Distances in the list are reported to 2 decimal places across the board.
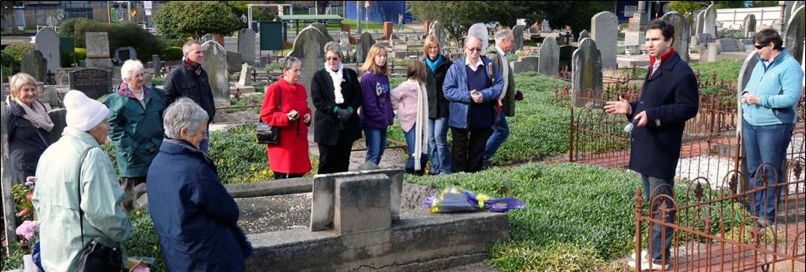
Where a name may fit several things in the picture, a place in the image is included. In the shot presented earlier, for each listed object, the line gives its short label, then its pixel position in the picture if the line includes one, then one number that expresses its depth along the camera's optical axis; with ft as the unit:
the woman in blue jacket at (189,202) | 13.94
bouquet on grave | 21.01
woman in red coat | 26.71
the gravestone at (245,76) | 69.26
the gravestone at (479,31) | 33.01
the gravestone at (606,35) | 75.10
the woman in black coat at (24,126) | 24.73
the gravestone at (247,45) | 93.09
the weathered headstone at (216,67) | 55.57
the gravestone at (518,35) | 120.06
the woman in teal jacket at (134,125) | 22.72
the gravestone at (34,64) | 67.87
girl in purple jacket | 28.40
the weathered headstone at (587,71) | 53.01
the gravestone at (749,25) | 144.60
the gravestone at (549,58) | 72.28
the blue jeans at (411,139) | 30.50
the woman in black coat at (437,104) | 30.19
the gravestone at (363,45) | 93.45
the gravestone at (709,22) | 133.28
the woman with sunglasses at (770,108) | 22.67
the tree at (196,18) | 115.85
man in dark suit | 18.95
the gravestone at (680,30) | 65.87
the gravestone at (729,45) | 101.71
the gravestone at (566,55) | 74.90
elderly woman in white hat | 13.94
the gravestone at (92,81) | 55.47
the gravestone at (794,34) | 43.15
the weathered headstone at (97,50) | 81.51
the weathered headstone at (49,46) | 77.36
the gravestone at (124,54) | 94.75
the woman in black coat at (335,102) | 27.43
